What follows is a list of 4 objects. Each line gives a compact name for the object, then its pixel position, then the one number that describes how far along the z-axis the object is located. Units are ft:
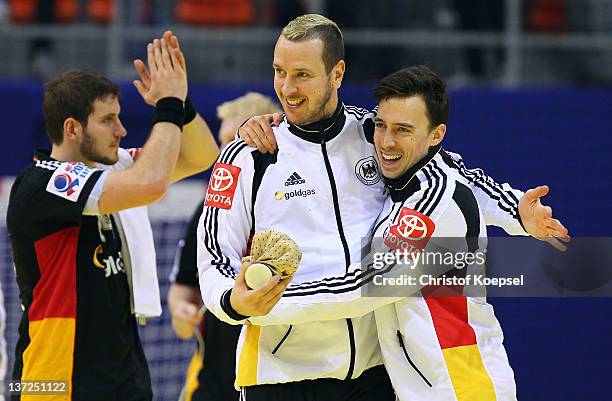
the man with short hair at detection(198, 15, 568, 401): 24.57
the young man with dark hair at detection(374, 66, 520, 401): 23.93
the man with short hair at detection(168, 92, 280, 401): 35.55
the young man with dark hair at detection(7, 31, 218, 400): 27.84
